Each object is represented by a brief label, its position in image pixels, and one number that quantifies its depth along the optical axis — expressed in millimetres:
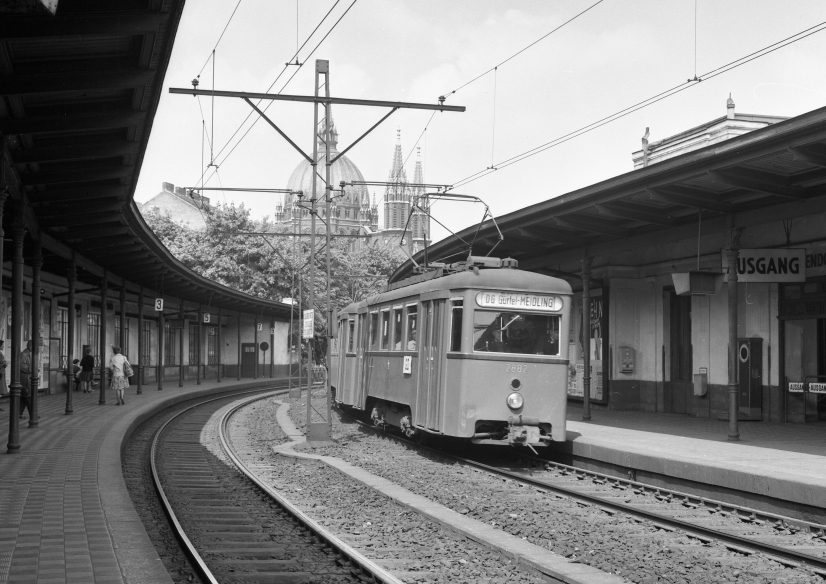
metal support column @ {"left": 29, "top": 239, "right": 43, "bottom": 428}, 16688
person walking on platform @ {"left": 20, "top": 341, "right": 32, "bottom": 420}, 18984
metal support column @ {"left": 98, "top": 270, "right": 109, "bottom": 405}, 24197
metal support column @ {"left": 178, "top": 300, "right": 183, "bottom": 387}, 39250
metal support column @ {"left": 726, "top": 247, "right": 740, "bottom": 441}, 14688
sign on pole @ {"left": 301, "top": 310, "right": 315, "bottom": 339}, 19312
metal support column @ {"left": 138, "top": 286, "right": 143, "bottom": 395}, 32656
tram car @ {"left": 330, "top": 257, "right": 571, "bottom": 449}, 14086
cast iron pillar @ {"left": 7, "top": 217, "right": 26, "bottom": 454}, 13823
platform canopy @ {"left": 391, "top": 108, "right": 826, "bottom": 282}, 12258
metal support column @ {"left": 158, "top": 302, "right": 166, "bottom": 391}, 31277
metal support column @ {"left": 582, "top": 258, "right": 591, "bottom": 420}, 19812
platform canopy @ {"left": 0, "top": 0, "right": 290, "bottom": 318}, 8031
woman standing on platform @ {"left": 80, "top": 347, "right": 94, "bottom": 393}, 31688
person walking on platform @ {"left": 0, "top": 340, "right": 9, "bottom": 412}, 23112
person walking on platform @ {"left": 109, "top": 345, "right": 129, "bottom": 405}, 26188
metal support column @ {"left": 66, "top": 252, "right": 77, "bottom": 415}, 19953
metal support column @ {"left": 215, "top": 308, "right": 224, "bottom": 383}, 50628
